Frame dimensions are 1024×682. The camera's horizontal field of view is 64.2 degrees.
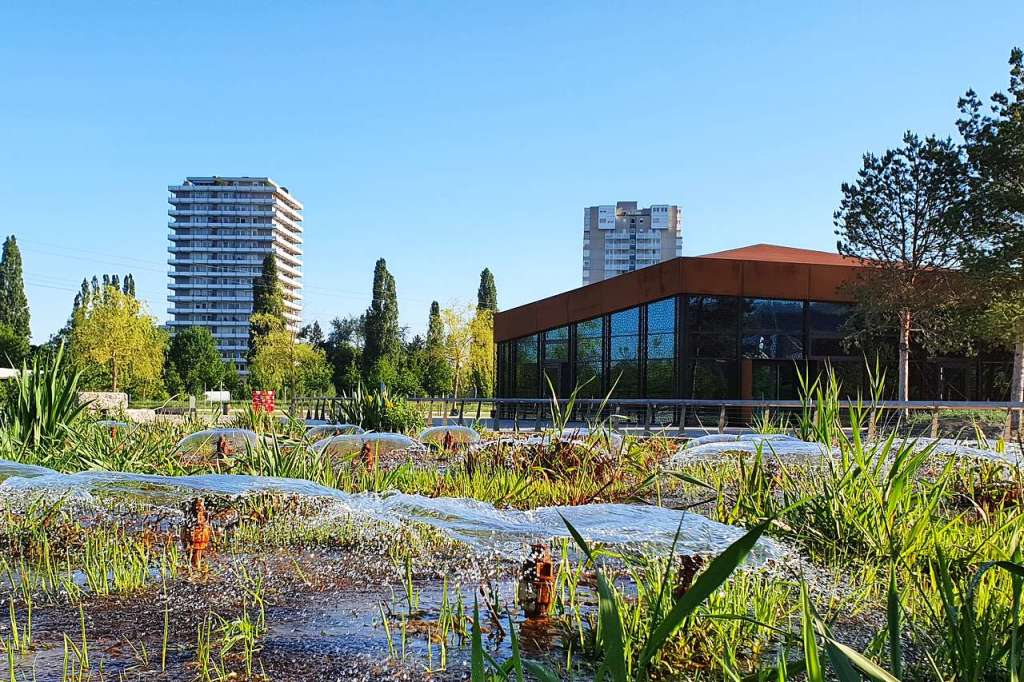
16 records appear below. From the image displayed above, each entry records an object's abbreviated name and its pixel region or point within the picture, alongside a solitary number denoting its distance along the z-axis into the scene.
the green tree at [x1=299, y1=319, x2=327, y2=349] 85.45
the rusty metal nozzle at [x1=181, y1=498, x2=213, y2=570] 3.58
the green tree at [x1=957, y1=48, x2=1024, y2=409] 17.28
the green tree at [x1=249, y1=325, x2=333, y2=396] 53.66
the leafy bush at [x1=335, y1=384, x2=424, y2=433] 10.49
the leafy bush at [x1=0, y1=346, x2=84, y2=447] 6.28
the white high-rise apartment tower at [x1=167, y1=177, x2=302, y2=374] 133.62
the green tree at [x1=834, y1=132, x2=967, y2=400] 18.80
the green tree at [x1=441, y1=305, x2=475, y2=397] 47.06
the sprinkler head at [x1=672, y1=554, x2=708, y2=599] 2.62
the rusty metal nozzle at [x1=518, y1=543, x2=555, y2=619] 2.84
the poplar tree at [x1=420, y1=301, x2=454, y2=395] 48.84
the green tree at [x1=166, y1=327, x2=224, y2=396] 55.81
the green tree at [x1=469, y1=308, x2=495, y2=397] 47.12
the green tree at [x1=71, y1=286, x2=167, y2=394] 39.56
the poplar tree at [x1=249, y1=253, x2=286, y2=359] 70.69
